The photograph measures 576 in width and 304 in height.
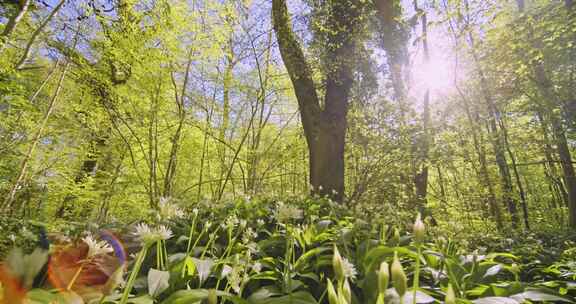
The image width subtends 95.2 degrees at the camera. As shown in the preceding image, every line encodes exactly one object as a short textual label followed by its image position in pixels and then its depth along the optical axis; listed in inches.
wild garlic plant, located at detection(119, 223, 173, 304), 18.2
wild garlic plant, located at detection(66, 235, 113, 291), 22.6
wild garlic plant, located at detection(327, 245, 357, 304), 16.2
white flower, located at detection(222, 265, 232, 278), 30.5
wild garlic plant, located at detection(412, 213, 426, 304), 19.4
